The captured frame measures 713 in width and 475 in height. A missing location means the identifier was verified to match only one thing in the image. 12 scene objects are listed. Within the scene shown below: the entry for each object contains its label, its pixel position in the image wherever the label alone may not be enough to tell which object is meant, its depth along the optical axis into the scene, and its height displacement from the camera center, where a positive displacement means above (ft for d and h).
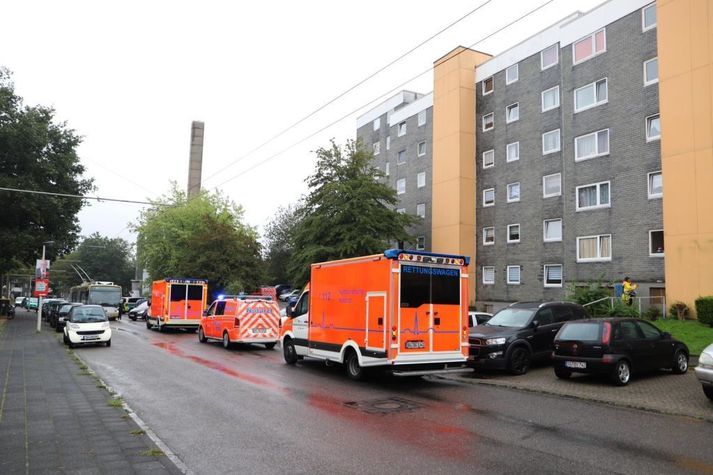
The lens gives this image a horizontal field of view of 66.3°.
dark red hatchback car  38.06 -3.58
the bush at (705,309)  61.87 -0.96
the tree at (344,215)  113.39 +16.99
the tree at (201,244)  135.74 +12.87
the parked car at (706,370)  29.66 -3.74
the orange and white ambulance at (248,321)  66.80 -3.69
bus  142.20 -1.88
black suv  44.34 -3.12
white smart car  65.36 -4.67
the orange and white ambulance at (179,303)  94.20 -2.16
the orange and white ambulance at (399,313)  38.04 -1.32
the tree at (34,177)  120.67 +25.94
